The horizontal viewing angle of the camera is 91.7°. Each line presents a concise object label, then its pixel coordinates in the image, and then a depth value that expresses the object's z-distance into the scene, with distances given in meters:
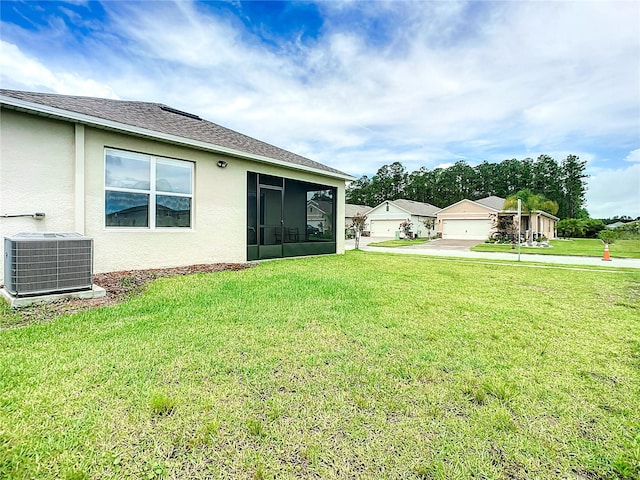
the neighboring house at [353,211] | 43.93
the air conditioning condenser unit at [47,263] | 4.38
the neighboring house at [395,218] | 37.44
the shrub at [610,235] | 23.15
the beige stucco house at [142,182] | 5.68
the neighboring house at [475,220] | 31.11
